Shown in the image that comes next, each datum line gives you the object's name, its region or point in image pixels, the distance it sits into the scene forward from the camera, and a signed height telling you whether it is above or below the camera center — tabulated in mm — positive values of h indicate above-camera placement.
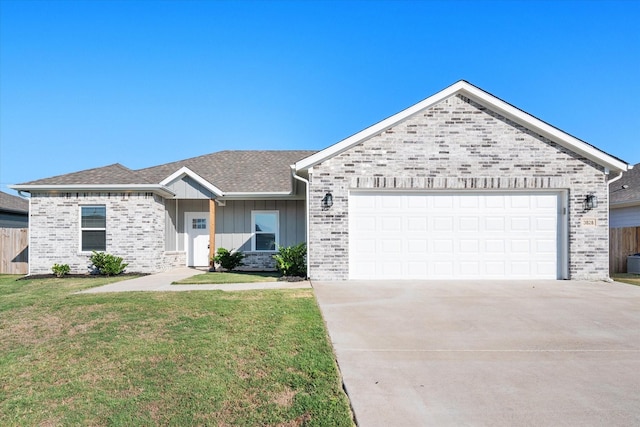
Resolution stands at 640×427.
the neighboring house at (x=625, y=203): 16781 +634
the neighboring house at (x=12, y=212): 20825 +107
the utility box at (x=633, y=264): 13941 -1657
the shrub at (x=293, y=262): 11523 -1376
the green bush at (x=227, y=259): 14172 -1591
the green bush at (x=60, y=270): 13023 -1859
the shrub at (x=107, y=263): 13062 -1634
